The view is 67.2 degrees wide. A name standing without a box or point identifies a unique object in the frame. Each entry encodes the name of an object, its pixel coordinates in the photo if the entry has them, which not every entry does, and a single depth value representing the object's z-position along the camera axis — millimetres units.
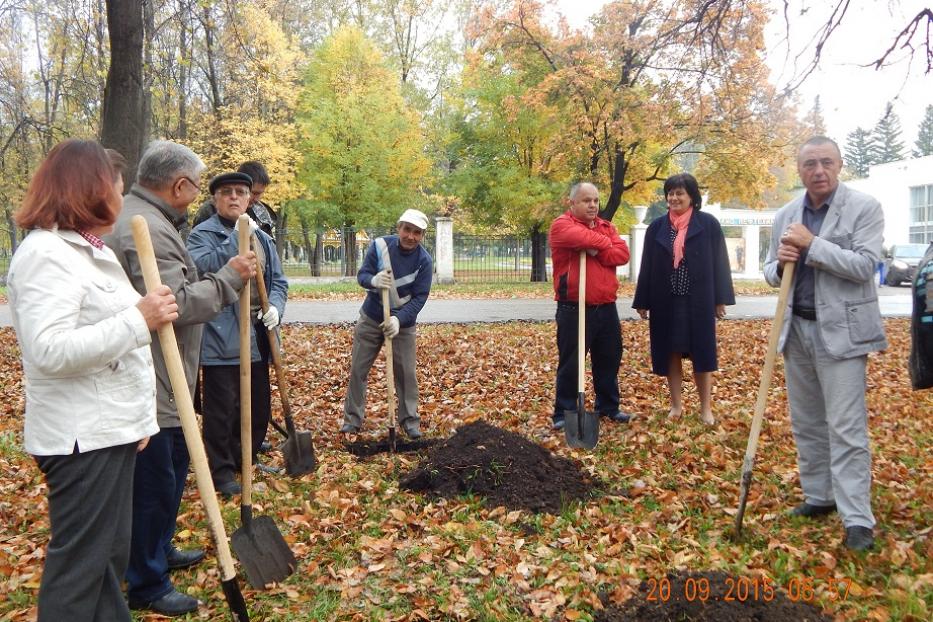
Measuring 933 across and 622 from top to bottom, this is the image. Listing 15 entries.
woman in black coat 5863
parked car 26234
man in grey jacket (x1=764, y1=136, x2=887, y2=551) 3686
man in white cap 5844
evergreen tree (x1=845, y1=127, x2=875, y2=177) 78312
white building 44250
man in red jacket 5988
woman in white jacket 2244
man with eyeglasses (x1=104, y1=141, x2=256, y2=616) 3092
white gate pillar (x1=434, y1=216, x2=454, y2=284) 22328
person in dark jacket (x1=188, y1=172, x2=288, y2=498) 4637
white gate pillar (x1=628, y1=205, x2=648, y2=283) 24894
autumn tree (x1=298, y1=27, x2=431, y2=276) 25656
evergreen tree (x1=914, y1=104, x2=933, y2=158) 72125
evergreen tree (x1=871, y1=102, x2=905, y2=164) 74375
